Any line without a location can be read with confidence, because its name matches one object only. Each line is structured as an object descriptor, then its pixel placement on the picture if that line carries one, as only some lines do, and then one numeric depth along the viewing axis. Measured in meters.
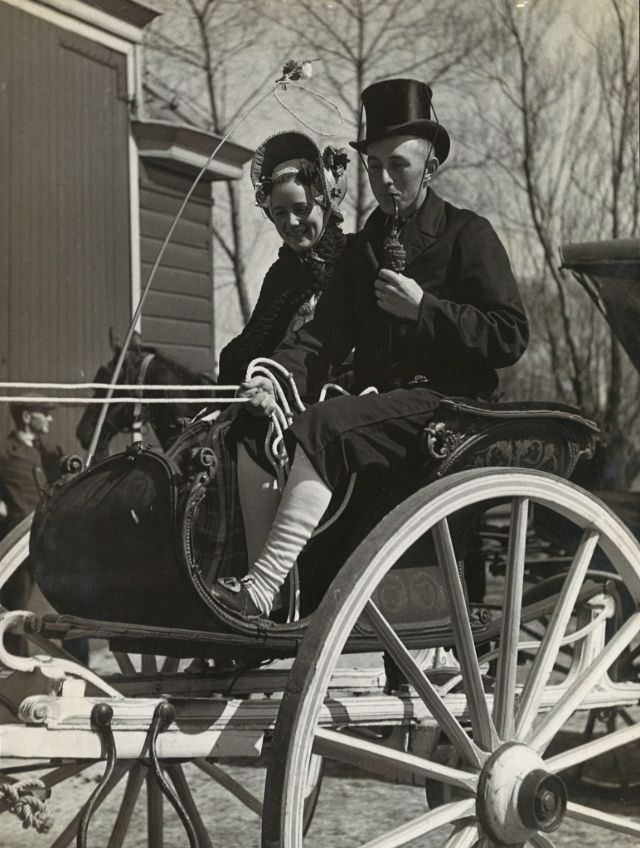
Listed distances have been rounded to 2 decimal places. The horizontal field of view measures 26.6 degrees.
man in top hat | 2.81
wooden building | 2.87
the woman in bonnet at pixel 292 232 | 2.85
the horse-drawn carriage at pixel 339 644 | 2.48
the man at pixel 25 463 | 3.33
